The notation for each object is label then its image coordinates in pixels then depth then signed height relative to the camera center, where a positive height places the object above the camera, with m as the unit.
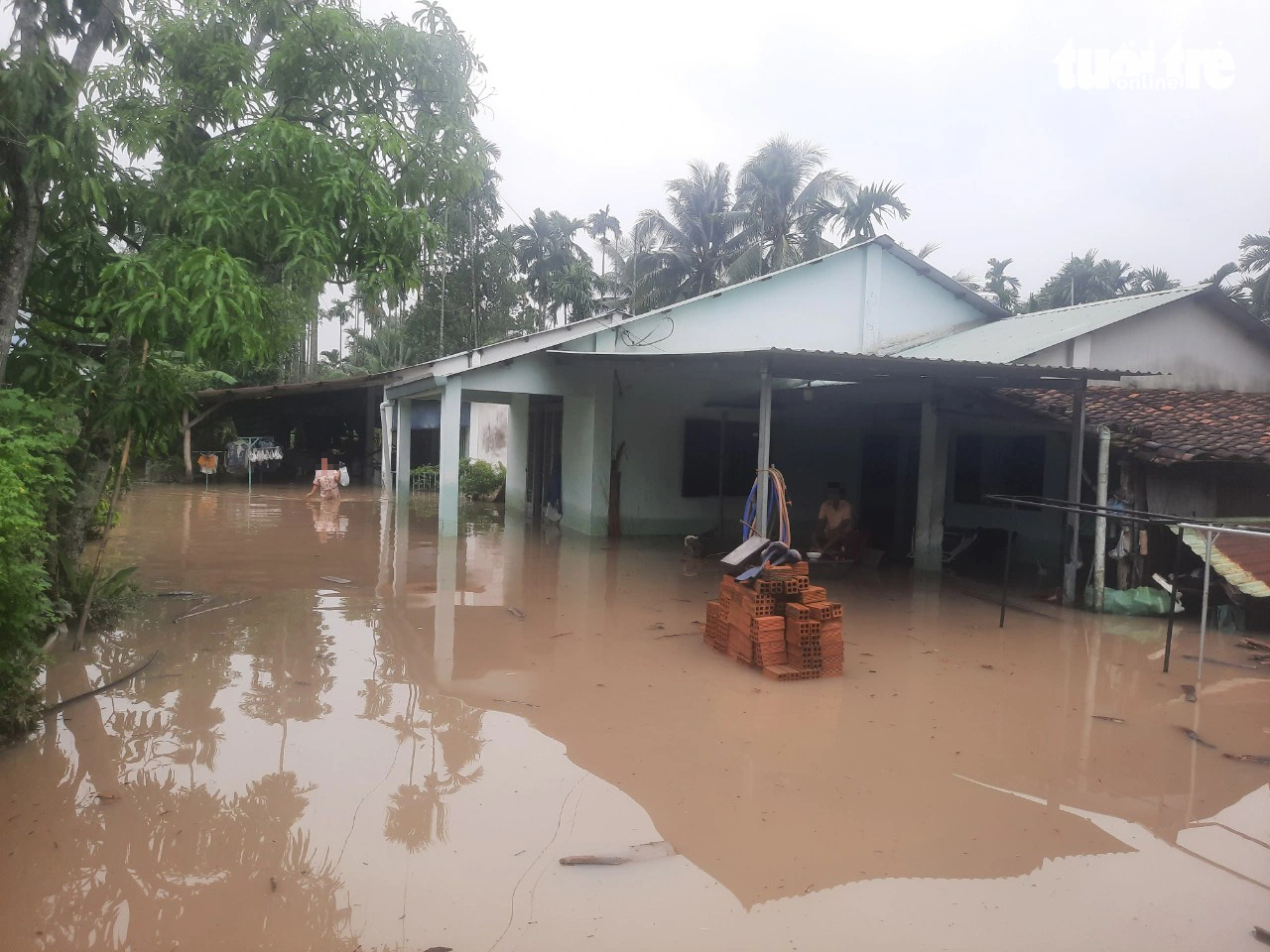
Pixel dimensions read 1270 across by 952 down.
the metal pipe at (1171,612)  6.96 -1.21
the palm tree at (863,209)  25.84 +7.48
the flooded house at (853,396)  12.26 +0.82
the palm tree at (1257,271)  31.72 +7.32
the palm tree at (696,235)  30.33 +7.50
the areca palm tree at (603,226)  36.12 +9.20
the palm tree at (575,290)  32.12 +5.72
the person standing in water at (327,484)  20.16 -1.13
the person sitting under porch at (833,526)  11.73 -1.00
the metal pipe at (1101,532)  9.73 -0.80
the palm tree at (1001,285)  39.44 +8.14
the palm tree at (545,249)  33.00 +7.39
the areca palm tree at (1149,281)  37.62 +7.94
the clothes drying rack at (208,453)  23.36 -0.67
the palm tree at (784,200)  28.53 +8.35
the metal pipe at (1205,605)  6.69 -1.09
